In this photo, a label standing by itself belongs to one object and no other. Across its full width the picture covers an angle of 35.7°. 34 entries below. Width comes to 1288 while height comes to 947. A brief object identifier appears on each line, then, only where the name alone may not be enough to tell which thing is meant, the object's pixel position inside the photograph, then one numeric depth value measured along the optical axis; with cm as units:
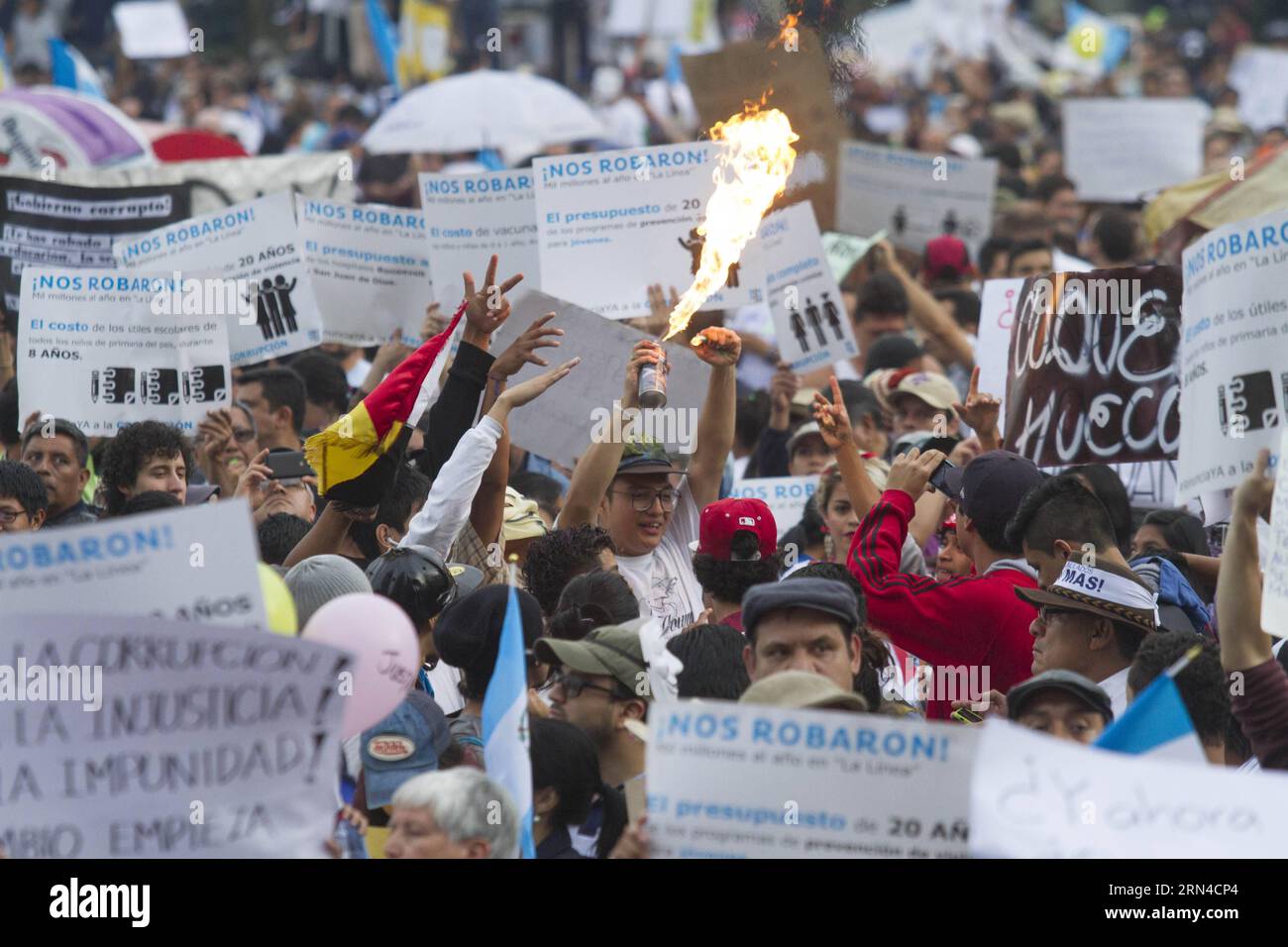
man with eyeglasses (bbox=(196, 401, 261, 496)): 831
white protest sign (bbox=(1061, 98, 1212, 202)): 1623
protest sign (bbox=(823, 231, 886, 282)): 1187
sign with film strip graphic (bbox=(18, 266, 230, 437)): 819
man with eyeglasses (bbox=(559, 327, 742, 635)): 687
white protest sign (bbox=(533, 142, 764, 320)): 852
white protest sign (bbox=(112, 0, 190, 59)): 2278
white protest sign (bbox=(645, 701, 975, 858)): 386
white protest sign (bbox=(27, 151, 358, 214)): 1158
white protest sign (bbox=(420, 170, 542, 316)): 919
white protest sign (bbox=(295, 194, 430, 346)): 969
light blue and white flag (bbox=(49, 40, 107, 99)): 1644
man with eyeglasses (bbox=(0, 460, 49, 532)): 697
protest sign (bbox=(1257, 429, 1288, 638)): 478
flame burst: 789
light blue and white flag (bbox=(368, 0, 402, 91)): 2030
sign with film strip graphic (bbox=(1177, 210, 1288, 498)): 575
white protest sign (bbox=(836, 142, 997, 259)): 1330
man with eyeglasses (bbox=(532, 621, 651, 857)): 517
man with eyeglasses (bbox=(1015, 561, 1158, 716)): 547
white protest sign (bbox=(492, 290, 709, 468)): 764
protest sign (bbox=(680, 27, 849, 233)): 1139
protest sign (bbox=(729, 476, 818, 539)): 840
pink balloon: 440
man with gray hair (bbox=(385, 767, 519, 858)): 420
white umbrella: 1534
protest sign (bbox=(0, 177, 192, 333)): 1026
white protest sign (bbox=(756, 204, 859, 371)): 938
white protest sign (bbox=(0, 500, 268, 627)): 393
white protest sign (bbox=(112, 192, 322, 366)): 902
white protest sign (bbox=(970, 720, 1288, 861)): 358
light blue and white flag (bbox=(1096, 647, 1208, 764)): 390
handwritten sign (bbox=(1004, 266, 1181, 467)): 767
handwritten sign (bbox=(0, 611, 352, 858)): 386
